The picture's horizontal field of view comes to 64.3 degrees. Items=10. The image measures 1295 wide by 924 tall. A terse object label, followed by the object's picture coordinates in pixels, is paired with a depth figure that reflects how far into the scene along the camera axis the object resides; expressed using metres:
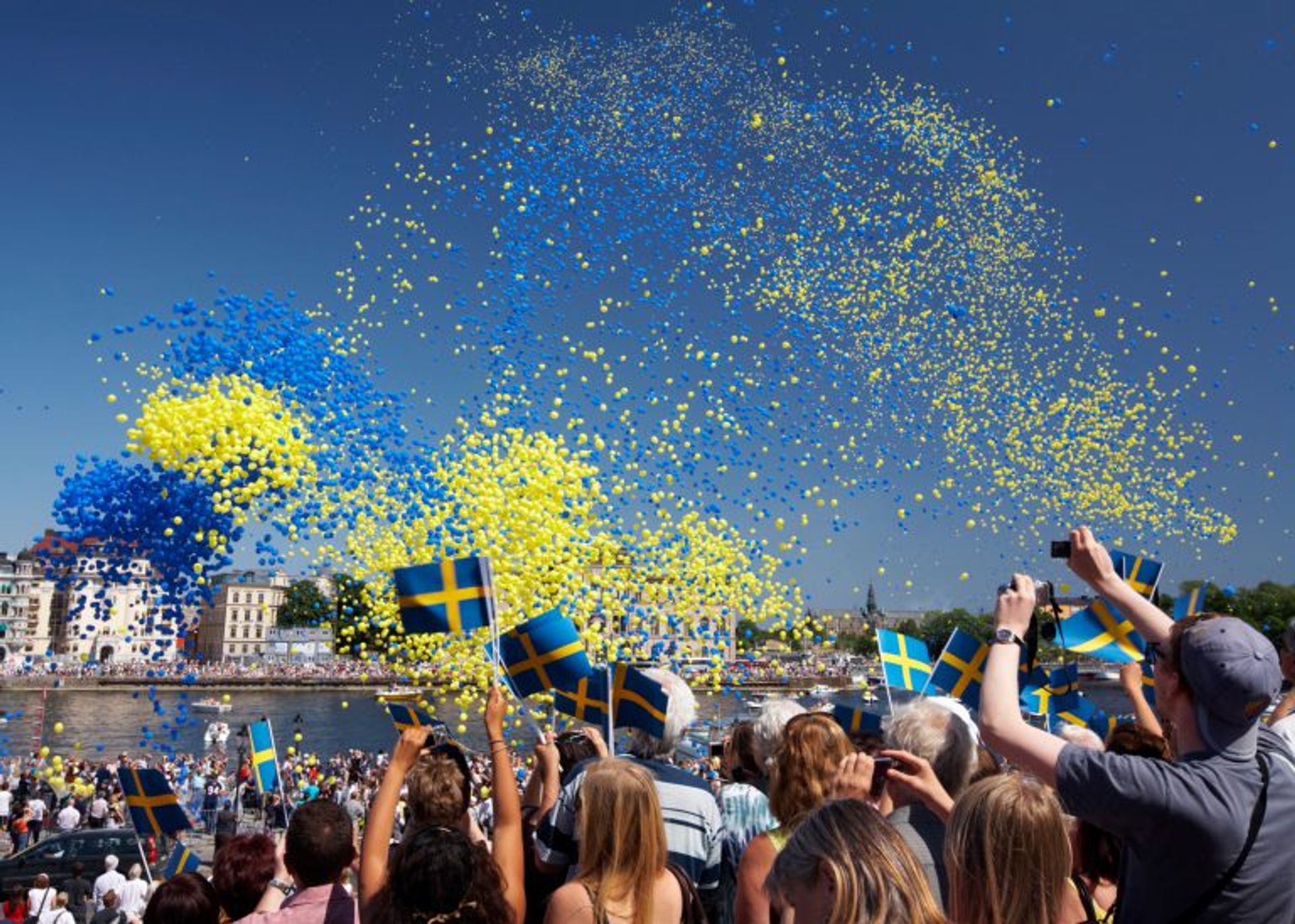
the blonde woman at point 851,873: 2.07
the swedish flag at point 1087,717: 7.73
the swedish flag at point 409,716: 6.92
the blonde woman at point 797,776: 3.29
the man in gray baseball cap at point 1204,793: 2.38
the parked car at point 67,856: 13.60
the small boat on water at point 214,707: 63.21
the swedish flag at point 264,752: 9.64
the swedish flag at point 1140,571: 7.06
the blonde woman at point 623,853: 2.99
